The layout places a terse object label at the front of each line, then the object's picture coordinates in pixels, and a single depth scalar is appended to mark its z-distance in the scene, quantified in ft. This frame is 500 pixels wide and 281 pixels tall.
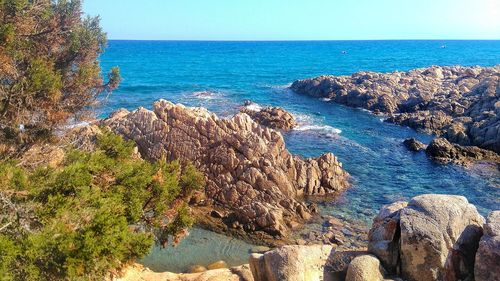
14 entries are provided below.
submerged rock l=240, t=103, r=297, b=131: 172.68
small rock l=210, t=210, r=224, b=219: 90.73
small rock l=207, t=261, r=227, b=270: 73.43
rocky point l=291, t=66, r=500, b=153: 156.46
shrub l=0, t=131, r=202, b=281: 33.01
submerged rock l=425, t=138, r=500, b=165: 134.62
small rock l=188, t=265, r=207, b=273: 72.18
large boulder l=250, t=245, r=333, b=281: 50.85
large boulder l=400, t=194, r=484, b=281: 50.39
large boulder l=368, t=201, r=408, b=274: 53.47
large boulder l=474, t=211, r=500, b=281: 45.27
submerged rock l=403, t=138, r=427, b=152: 146.92
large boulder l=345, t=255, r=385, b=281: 49.60
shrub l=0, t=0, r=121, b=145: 47.11
